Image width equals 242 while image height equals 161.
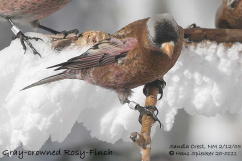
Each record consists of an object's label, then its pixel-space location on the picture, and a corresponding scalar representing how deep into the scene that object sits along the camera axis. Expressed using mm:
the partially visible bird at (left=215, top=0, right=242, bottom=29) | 3712
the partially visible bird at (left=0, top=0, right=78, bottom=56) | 3651
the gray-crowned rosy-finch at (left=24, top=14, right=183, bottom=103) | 3572
